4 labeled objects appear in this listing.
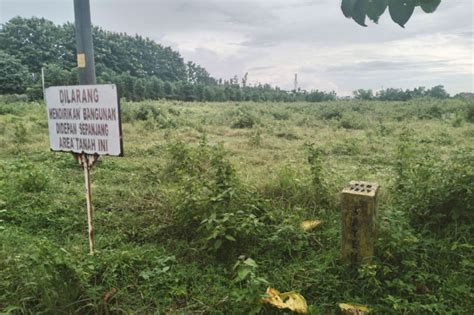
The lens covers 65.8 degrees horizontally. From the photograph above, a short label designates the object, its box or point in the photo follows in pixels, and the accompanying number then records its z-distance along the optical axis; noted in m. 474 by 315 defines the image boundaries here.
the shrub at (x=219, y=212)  2.56
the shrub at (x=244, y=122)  12.06
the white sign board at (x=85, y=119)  2.36
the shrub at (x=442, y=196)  2.55
